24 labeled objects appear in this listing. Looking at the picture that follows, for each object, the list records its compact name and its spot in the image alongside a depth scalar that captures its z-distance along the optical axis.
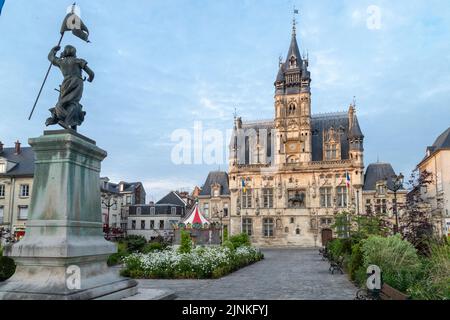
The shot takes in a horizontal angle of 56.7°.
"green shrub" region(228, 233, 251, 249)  31.58
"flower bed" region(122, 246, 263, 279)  17.42
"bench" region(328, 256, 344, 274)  19.21
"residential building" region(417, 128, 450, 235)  39.76
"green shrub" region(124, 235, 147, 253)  31.16
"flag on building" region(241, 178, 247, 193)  51.75
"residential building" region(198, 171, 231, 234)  59.66
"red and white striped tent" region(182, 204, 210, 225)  35.37
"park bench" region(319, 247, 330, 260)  28.00
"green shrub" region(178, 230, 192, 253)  22.78
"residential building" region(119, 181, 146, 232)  63.99
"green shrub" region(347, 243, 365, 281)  15.67
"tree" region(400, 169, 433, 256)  17.44
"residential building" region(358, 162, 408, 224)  51.16
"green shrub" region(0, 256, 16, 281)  12.82
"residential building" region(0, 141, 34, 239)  41.94
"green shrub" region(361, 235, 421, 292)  11.02
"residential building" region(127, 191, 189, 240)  63.41
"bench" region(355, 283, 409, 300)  7.73
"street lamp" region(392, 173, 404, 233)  21.92
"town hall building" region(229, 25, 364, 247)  53.25
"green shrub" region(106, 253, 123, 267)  23.44
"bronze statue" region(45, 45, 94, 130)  9.10
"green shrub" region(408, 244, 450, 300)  8.02
